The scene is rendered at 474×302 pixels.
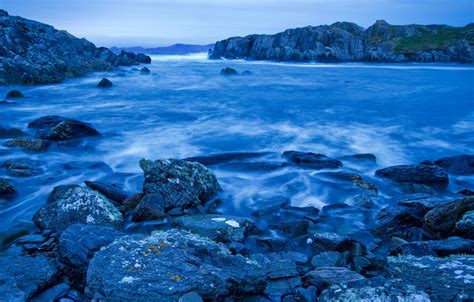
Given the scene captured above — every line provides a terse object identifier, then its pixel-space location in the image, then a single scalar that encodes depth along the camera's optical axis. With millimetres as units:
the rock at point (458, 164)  8023
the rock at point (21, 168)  7251
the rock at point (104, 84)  22562
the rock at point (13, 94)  16734
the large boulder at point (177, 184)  5746
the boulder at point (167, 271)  3023
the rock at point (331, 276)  3562
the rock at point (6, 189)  6202
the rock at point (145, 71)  34456
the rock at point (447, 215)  5008
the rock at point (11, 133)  10202
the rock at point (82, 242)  3689
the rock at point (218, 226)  4652
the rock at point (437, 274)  3137
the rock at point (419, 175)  7199
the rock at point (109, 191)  5945
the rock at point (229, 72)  34812
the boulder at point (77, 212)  4844
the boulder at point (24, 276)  3197
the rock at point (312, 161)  8344
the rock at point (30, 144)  8781
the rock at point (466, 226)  4738
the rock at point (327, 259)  4082
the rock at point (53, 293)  3240
